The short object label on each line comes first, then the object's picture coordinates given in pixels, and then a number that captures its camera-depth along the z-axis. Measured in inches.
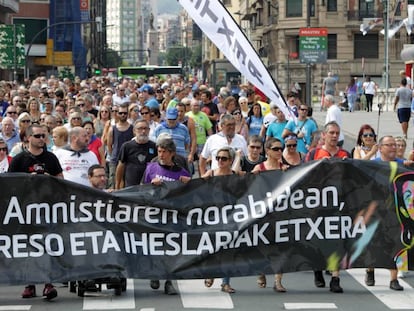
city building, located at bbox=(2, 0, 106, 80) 3873.0
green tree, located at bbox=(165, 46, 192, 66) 6951.3
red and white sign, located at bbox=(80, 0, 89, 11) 4370.1
